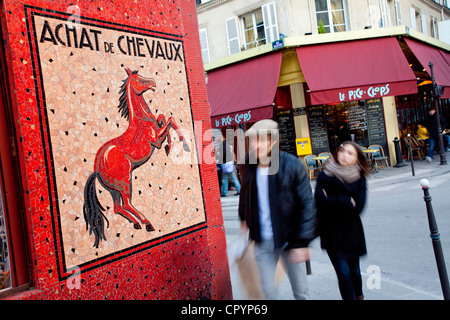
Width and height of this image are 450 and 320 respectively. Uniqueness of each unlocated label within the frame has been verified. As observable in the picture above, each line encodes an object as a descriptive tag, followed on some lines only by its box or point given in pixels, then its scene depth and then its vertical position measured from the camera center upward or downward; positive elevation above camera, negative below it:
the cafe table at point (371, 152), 14.56 -0.76
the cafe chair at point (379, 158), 14.38 -0.96
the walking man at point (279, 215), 3.26 -0.57
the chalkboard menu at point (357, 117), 15.88 +0.55
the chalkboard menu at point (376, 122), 15.70 +0.30
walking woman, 3.64 -0.70
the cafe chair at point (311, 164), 14.53 -0.90
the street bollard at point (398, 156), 14.70 -1.01
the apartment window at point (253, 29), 16.80 +4.67
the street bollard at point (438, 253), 3.81 -1.18
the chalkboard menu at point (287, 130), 15.88 +0.42
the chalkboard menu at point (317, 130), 15.73 +0.27
